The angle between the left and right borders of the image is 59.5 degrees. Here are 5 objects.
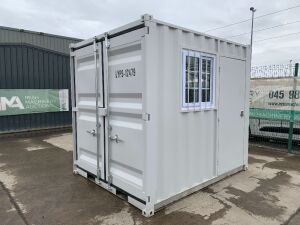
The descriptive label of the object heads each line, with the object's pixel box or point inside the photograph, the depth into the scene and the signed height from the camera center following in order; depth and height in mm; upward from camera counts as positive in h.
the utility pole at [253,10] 22612 +7436
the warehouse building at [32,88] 9680 +311
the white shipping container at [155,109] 3471 -204
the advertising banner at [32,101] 9672 -194
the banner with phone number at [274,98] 6738 -69
